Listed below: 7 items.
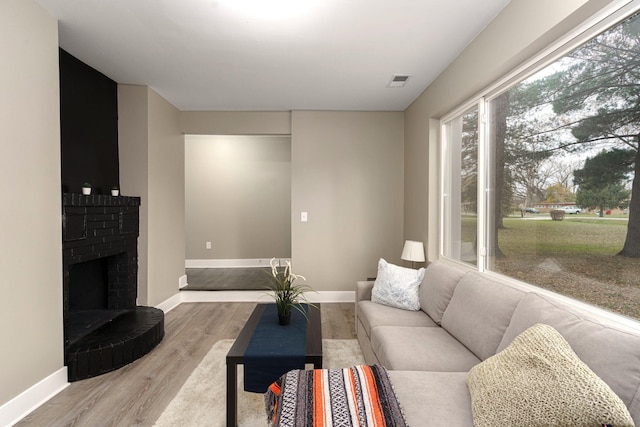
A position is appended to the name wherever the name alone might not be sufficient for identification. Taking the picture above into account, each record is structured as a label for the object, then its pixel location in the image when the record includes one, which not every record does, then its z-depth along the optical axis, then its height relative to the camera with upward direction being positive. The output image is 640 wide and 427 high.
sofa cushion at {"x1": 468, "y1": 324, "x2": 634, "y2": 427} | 0.98 -0.63
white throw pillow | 2.70 -0.67
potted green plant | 2.27 -0.63
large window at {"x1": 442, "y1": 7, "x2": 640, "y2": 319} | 1.43 +0.21
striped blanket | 1.20 -0.80
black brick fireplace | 2.38 -0.75
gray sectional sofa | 1.13 -0.72
